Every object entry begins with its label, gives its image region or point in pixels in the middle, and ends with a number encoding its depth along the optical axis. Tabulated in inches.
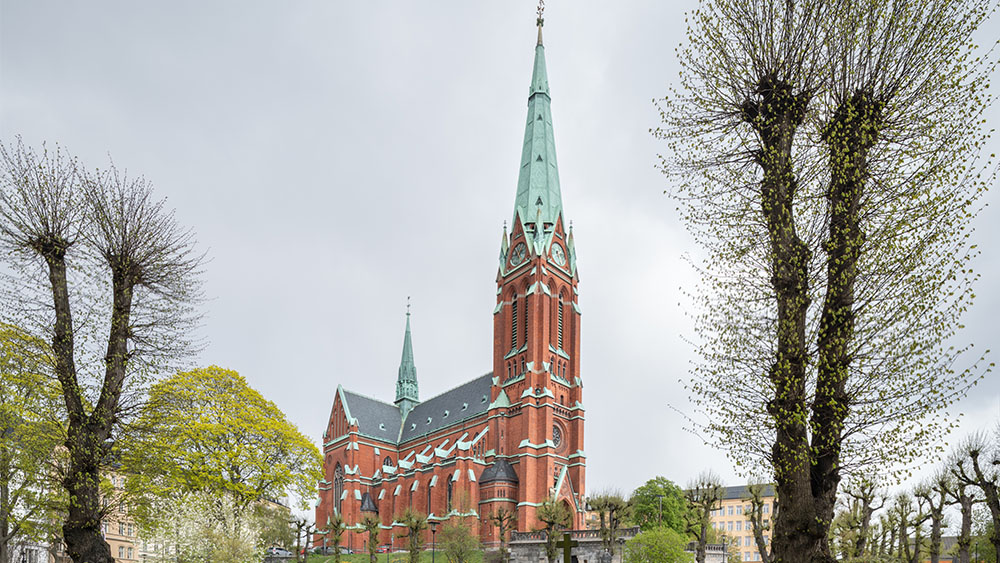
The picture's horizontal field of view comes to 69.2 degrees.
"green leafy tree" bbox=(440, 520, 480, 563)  1985.7
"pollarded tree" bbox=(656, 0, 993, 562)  462.6
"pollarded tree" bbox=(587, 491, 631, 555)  1761.8
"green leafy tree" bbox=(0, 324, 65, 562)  776.9
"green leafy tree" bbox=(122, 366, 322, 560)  1125.7
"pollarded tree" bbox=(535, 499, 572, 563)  1743.4
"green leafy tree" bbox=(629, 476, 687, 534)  2672.2
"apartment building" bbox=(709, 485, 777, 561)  3944.4
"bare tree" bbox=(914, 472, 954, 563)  1384.1
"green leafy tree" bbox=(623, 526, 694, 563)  1662.2
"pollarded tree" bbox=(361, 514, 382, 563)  2030.8
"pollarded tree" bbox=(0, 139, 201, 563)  676.7
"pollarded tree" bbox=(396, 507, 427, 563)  1833.4
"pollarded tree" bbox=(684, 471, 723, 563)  1519.4
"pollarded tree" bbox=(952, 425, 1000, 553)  1291.7
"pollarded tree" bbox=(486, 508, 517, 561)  1985.9
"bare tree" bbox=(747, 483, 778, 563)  1124.5
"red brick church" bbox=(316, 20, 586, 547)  2475.4
